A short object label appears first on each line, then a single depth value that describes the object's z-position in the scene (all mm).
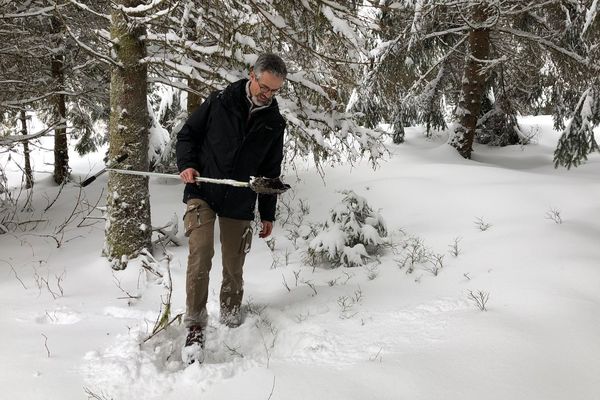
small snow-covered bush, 4578
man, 3186
